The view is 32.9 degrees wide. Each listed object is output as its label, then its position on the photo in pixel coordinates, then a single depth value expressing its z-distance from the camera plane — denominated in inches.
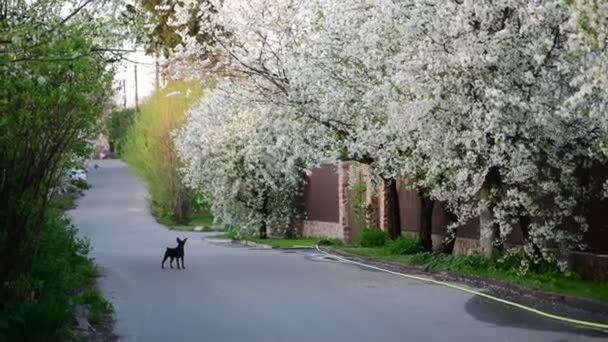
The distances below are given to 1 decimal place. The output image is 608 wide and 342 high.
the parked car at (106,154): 3682.1
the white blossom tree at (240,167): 1523.1
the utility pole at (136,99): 2979.8
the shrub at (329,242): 1400.1
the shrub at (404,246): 1080.2
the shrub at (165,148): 1988.2
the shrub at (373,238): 1240.0
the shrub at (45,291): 447.8
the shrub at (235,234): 1648.6
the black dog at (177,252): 996.6
